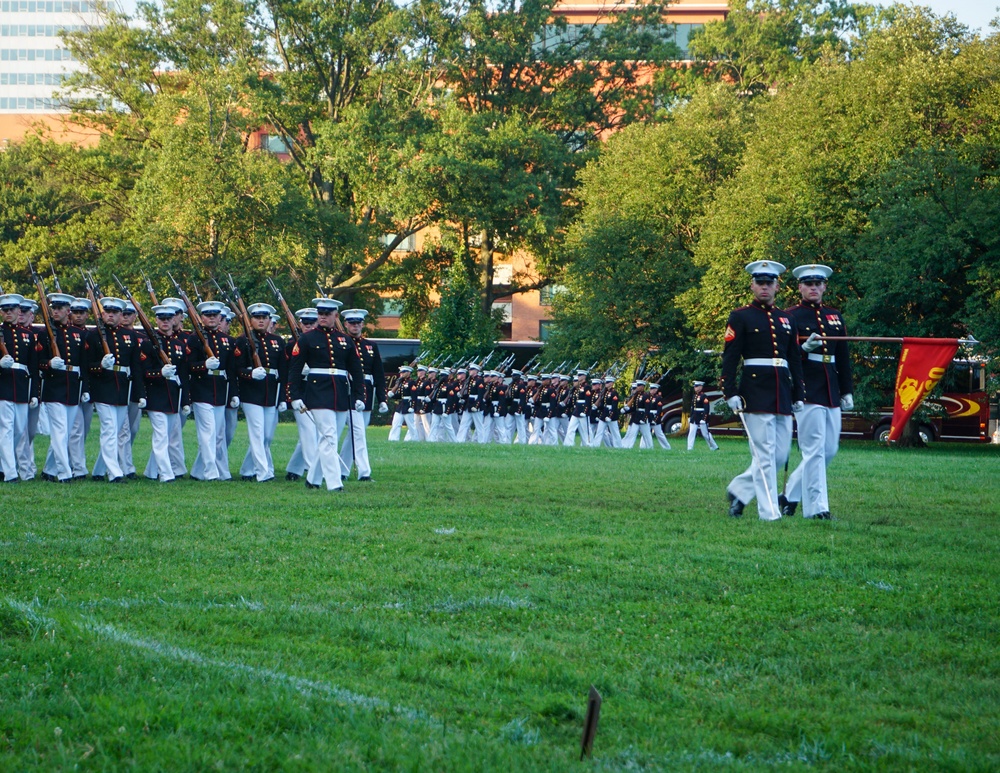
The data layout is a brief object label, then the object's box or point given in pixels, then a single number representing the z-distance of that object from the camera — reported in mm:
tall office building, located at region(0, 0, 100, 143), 113188
